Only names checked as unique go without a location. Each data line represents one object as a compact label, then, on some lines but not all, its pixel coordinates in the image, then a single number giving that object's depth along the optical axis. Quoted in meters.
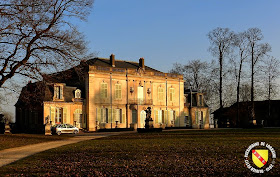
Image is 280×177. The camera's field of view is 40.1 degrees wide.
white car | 35.06
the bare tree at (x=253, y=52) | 46.47
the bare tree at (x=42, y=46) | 20.12
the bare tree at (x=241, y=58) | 46.78
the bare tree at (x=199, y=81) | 59.39
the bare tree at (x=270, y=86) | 50.37
